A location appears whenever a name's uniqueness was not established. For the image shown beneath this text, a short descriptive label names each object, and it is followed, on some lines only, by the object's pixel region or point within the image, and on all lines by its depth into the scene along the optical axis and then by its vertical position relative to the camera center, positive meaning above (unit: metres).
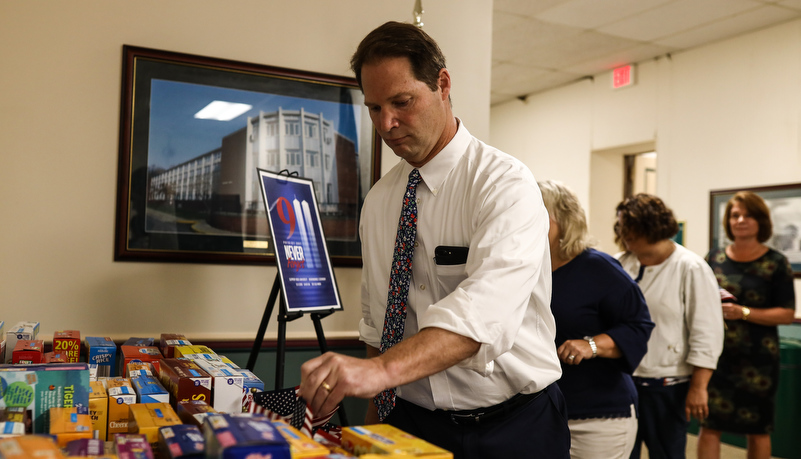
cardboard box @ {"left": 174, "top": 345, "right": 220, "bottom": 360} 1.79 -0.34
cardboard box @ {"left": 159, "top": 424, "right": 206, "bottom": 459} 0.96 -0.32
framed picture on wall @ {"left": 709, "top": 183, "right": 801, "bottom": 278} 4.93 +0.28
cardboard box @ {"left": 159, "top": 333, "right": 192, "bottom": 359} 1.98 -0.35
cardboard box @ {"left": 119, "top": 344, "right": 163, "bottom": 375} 1.81 -0.35
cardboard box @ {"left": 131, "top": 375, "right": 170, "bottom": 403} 1.38 -0.34
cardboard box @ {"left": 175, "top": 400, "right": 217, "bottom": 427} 1.17 -0.34
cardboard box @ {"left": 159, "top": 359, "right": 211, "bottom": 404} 1.39 -0.32
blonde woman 2.29 -0.33
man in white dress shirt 1.34 -0.02
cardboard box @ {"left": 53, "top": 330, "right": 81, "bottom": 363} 1.91 -0.34
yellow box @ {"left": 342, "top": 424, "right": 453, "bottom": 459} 0.94 -0.31
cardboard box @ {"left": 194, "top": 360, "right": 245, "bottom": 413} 1.42 -0.34
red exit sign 6.43 +1.76
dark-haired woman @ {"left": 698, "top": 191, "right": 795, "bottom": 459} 3.55 -0.48
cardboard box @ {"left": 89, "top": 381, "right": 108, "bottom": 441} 1.30 -0.36
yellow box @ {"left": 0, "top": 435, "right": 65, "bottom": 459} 0.90 -0.32
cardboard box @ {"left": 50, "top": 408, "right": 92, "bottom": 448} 1.08 -0.34
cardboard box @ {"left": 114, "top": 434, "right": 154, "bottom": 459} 0.97 -0.33
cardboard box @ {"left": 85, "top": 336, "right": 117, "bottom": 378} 1.85 -0.36
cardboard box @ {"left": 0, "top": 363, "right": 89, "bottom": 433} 1.25 -0.31
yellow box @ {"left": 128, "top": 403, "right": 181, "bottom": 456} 1.12 -0.34
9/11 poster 2.83 -0.01
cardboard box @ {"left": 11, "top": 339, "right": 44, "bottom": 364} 1.71 -0.32
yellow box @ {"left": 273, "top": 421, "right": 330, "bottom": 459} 0.90 -0.30
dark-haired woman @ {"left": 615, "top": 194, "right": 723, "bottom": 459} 2.96 -0.39
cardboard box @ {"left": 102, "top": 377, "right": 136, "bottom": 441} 1.31 -0.37
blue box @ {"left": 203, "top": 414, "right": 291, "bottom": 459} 0.80 -0.26
